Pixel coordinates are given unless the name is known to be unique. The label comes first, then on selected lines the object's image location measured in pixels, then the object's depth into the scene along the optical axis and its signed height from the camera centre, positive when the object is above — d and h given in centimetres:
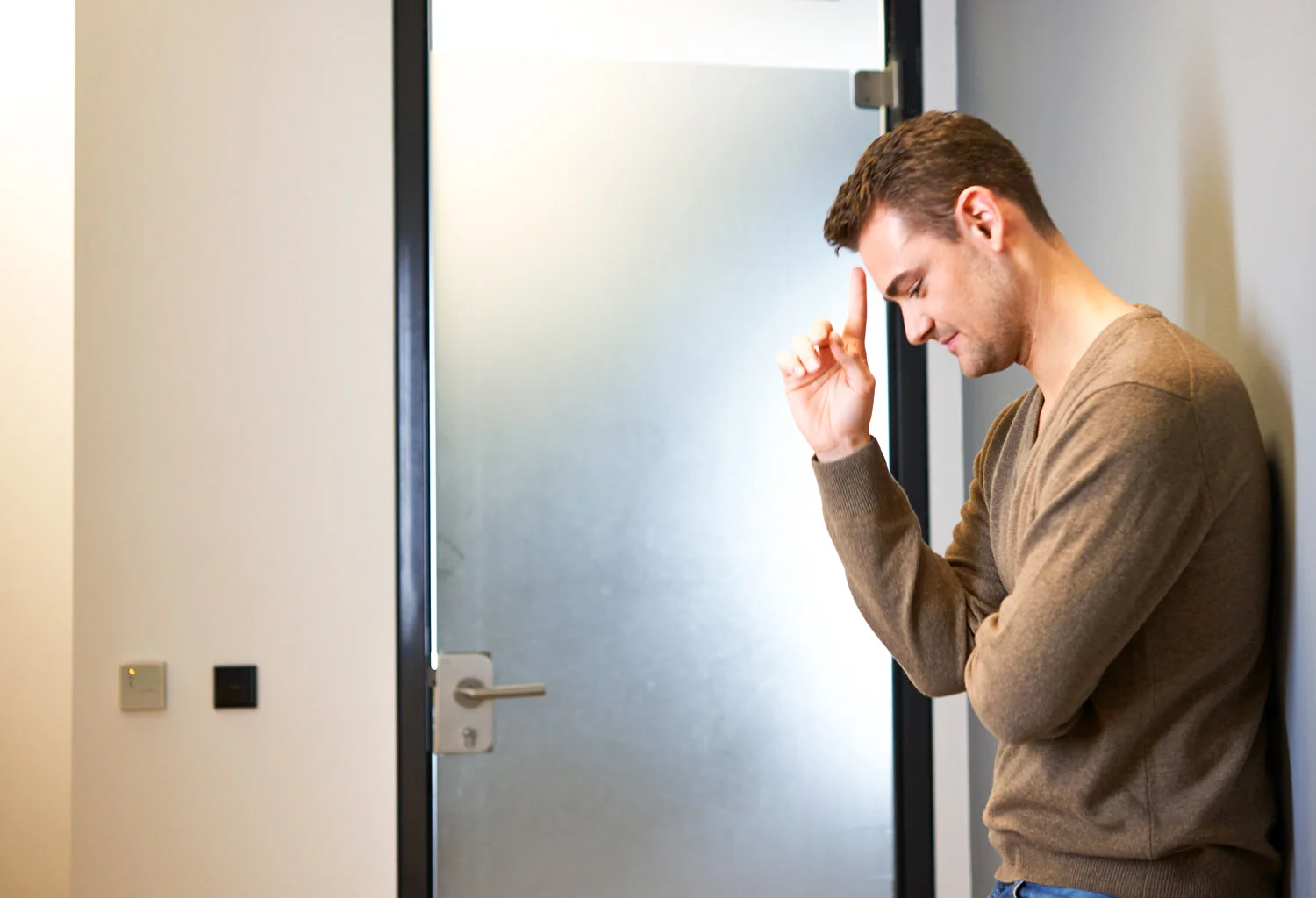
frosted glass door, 204 -5
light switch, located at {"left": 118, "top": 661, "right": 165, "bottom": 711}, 192 -36
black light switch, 194 -36
